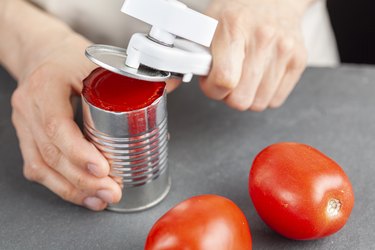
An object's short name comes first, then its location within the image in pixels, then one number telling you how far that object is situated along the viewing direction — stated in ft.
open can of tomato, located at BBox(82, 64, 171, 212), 3.04
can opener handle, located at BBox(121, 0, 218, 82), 2.85
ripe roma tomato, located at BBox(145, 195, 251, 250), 2.78
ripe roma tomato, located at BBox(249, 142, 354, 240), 3.01
